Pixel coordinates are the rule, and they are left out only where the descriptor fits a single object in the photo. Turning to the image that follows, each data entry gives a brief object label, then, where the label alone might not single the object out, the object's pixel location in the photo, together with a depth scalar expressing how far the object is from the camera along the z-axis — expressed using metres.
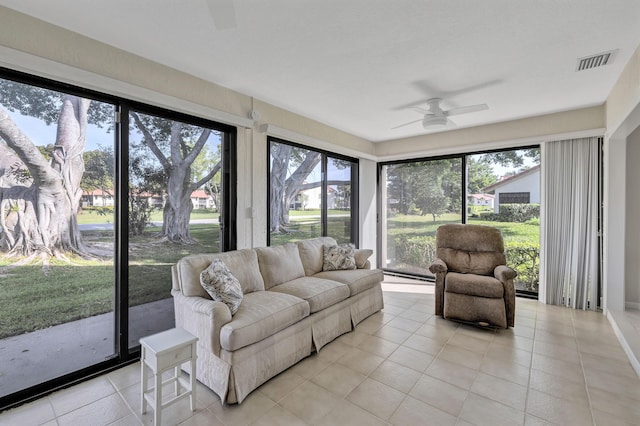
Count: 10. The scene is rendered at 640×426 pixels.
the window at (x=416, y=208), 5.04
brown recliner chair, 3.16
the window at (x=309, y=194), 4.01
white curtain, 3.74
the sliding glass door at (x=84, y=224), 2.04
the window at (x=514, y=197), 4.34
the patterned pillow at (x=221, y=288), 2.27
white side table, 1.76
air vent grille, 2.47
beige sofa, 2.03
